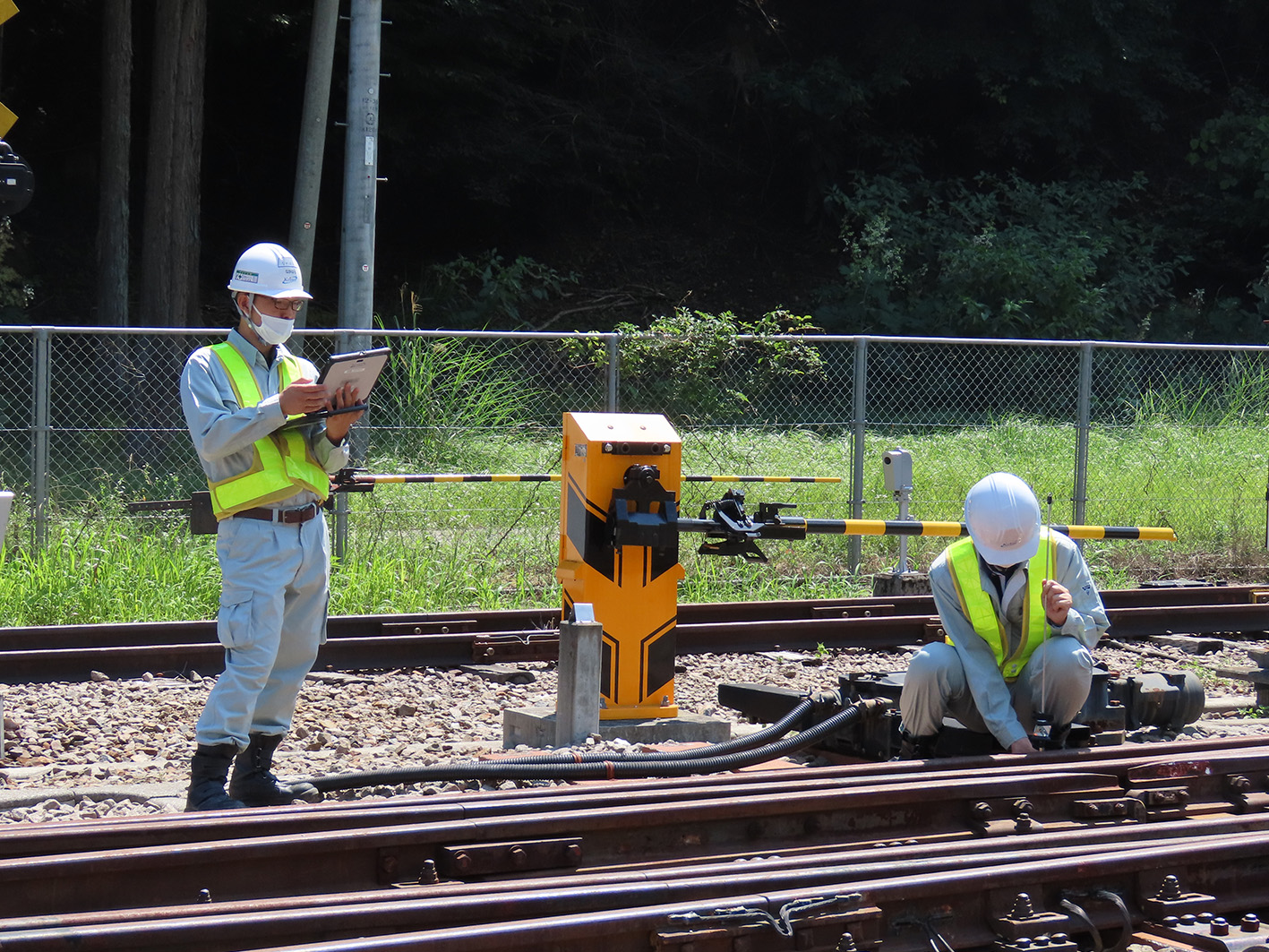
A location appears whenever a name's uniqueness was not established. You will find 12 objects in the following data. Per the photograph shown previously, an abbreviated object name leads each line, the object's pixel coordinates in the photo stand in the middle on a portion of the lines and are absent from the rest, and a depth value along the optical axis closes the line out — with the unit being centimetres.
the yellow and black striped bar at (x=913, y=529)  1622
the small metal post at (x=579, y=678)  1291
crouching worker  1118
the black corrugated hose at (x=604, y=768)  1106
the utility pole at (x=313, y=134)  3344
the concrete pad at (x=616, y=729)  1346
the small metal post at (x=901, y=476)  2272
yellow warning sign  1359
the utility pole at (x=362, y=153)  2736
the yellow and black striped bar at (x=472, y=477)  1969
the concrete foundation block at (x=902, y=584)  2223
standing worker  1071
